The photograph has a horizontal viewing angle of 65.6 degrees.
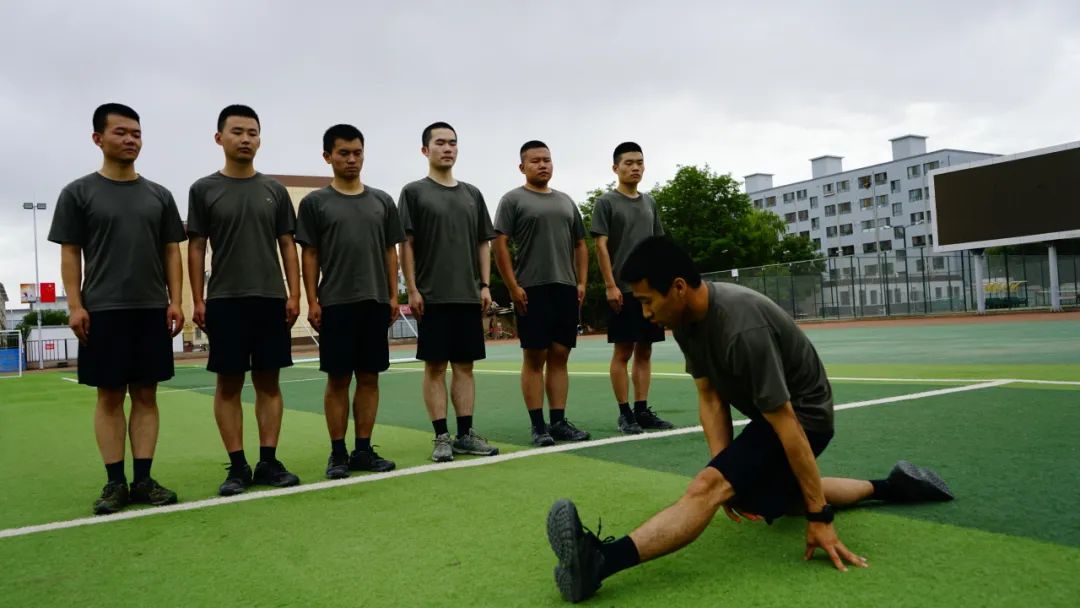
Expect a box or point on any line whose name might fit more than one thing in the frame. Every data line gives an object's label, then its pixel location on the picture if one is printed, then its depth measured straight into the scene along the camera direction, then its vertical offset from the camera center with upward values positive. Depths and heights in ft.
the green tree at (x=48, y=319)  349.00 +7.43
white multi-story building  284.20 +34.54
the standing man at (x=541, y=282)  18.51 +0.62
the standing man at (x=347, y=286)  15.92 +0.65
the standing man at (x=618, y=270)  19.55 +0.75
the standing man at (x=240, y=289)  14.65 +0.65
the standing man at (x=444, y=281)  17.26 +0.71
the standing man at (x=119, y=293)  13.47 +0.64
